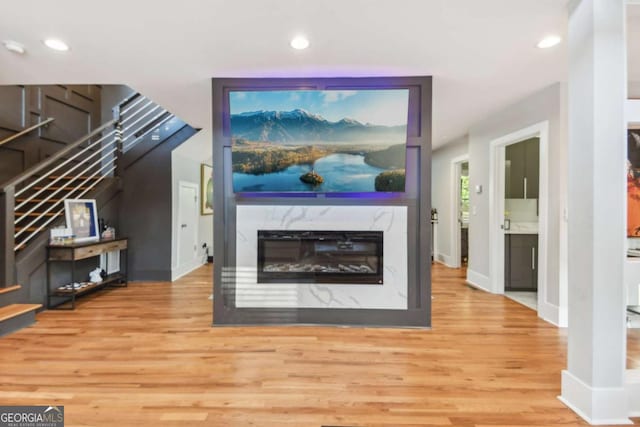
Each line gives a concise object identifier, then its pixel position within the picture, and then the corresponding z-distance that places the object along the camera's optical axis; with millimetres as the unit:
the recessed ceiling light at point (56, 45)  2494
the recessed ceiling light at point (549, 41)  2391
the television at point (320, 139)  3068
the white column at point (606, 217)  1777
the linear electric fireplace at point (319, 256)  3211
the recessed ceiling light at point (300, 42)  2422
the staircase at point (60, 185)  3180
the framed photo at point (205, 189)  6301
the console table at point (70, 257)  3658
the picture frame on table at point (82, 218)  3965
